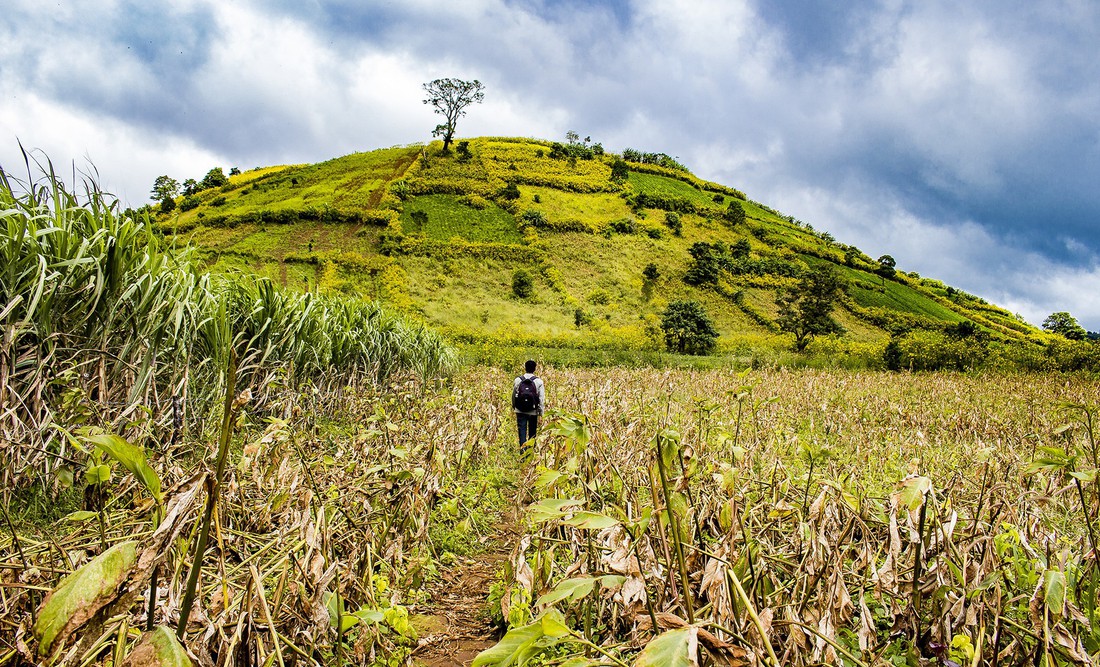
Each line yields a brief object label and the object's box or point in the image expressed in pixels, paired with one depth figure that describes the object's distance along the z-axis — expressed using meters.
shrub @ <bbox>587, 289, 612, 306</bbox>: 46.41
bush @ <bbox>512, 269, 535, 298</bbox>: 45.56
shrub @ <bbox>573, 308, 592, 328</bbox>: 41.41
